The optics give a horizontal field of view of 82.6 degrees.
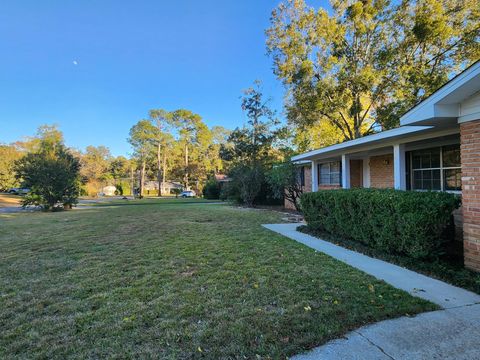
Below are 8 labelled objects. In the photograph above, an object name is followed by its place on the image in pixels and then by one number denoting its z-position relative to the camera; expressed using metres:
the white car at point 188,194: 42.34
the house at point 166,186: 58.28
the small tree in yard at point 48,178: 16.75
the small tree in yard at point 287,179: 13.38
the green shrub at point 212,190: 31.05
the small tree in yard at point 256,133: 27.39
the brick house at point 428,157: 3.96
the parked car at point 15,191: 40.00
